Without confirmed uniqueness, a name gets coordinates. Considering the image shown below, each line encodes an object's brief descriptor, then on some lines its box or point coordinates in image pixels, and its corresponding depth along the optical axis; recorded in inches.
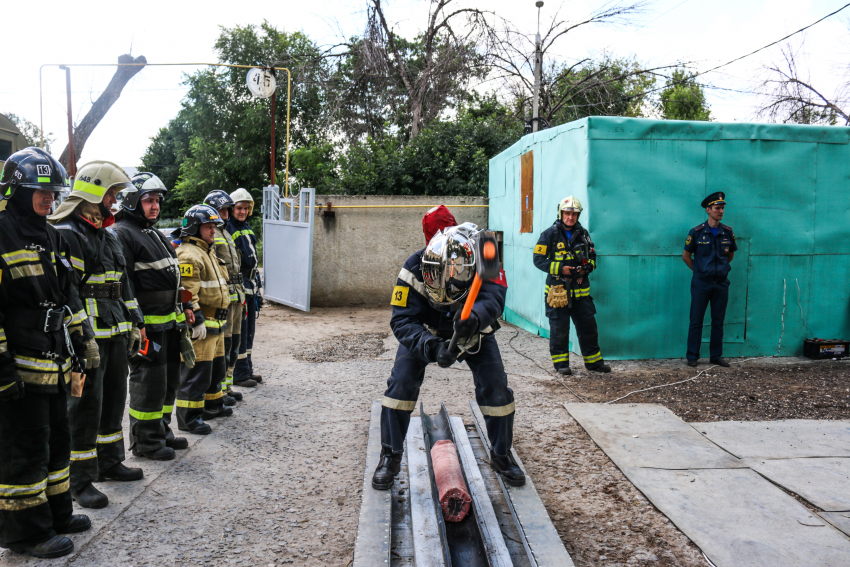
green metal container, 293.3
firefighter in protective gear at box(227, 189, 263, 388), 247.0
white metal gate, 423.8
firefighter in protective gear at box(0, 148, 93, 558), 115.0
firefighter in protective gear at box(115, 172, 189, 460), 167.5
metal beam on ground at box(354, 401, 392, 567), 113.8
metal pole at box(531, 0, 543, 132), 724.0
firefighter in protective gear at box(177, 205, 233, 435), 194.2
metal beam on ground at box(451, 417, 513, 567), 112.6
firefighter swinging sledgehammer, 135.3
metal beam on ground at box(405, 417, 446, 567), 112.2
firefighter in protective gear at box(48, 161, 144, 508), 139.8
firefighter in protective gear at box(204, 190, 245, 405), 225.9
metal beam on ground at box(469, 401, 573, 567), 114.5
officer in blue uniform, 277.1
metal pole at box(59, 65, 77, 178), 740.0
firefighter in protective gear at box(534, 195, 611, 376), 271.9
